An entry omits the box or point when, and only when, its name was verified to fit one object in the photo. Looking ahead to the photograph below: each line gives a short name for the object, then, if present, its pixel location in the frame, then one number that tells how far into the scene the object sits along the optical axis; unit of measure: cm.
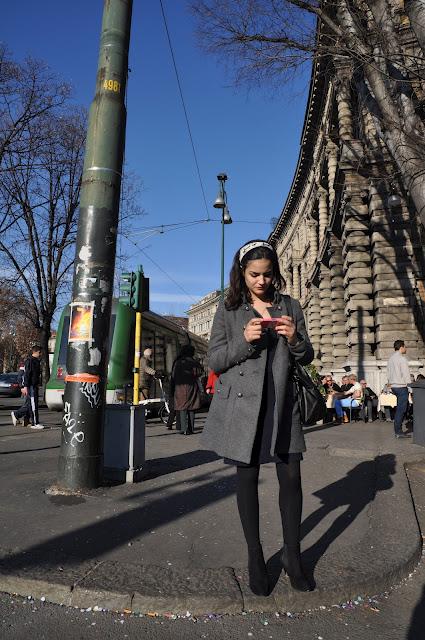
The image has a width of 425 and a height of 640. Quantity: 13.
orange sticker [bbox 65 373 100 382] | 479
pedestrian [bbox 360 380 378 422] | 1456
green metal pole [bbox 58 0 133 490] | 472
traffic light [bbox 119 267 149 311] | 738
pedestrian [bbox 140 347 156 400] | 1348
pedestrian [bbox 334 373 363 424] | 1447
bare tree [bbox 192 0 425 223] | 748
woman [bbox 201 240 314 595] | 267
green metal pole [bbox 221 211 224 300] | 2459
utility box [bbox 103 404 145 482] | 525
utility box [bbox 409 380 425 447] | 750
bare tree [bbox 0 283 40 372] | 2578
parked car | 3064
